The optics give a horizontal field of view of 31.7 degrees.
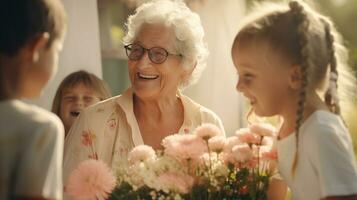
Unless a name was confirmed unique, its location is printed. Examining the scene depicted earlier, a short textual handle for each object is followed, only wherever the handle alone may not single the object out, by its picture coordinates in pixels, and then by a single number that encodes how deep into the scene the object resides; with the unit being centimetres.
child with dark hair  135
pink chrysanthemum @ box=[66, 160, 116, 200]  162
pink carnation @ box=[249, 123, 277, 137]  174
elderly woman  247
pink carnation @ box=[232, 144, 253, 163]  167
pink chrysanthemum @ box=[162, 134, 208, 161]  166
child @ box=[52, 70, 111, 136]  320
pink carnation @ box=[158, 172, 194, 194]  162
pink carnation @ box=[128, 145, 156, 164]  176
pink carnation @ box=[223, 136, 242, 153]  172
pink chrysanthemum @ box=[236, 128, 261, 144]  174
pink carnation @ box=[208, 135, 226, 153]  170
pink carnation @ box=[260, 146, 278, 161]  174
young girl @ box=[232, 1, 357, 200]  165
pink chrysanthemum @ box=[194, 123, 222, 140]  170
